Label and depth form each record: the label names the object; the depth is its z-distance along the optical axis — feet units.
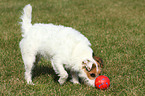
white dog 15.12
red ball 15.19
